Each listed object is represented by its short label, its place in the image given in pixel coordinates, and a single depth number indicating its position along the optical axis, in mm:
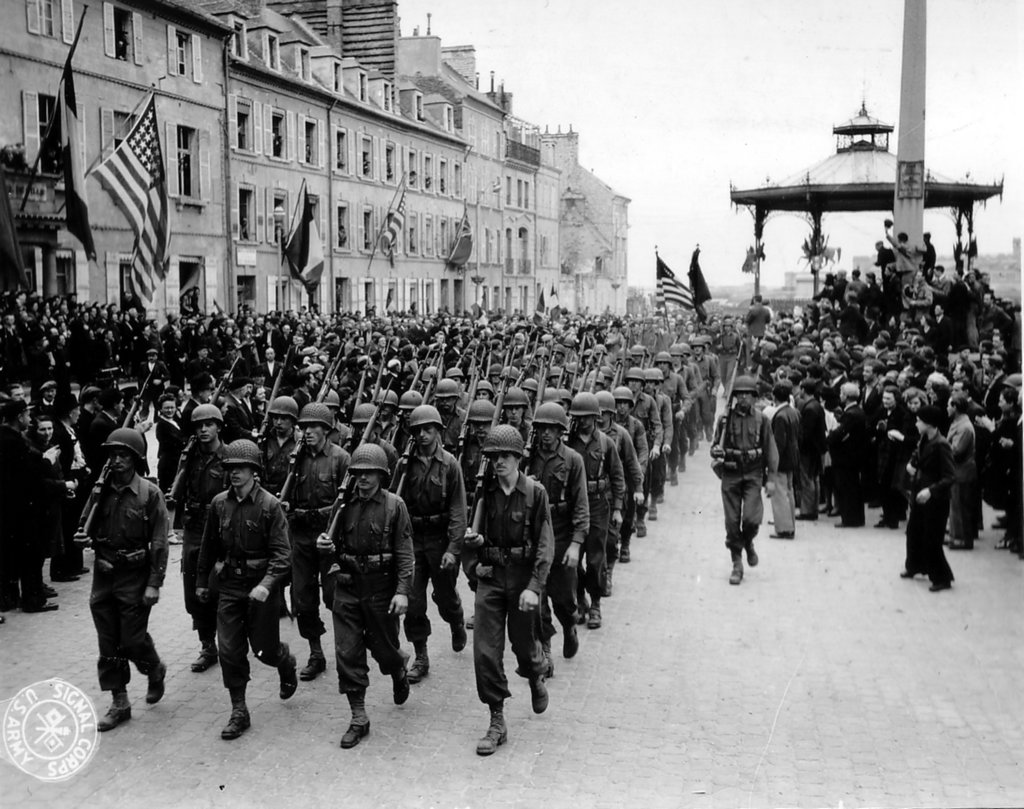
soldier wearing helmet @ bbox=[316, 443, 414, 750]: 6941
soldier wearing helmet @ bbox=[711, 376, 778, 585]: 10859
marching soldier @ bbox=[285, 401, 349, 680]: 8062
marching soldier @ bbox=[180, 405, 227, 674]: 8055
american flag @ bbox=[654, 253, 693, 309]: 23906
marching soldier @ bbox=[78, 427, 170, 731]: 7023
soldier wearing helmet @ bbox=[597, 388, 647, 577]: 10086
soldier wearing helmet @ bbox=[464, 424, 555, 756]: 7000
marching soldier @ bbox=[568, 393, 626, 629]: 9227
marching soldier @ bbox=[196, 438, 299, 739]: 6934
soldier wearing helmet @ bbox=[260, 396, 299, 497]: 8742
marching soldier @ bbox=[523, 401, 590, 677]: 8094
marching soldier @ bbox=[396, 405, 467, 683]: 8047
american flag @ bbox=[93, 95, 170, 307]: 15242
